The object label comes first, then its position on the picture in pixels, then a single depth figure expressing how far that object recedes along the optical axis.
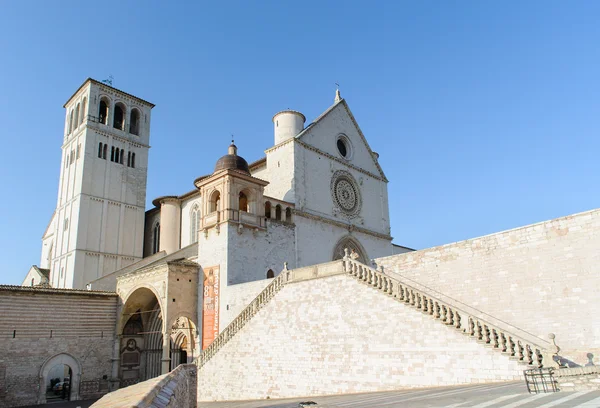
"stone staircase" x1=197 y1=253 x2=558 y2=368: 11.23
